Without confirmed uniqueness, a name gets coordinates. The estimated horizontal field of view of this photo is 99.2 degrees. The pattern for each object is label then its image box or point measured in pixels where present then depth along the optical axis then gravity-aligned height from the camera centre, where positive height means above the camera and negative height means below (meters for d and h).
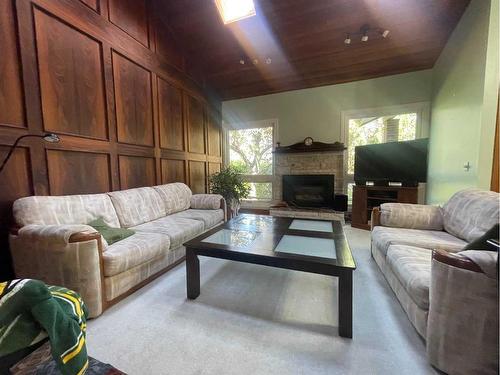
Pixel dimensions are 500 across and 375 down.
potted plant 4.32 -0.30
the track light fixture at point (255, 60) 3.87 +2.07
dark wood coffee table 1.35 -0.59
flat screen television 3.35 +0.14
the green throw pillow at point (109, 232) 1.87 -0.53
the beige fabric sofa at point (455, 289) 0.98 -0.64
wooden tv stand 3.60 -0.48
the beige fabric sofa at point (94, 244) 1.48 -0.60
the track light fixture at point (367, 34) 3.06 +2.06
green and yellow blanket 0.76 -0.55
